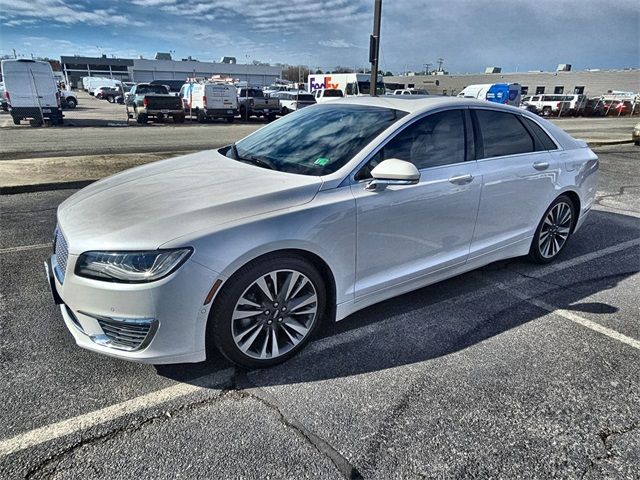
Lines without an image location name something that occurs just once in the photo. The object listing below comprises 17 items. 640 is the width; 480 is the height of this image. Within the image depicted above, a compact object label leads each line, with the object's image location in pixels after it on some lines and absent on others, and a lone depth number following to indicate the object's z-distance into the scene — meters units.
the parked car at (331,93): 29.71
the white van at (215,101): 23.78
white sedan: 2.35
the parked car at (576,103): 36.28
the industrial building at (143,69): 84.38
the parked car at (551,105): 36.47
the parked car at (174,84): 55.25
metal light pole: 11.10
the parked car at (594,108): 37.22
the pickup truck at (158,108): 22.52
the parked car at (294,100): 28.52
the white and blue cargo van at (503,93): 30.02
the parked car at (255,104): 26.22
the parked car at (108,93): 50.63
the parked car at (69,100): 34.28
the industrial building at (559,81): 55.41
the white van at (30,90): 18.19
